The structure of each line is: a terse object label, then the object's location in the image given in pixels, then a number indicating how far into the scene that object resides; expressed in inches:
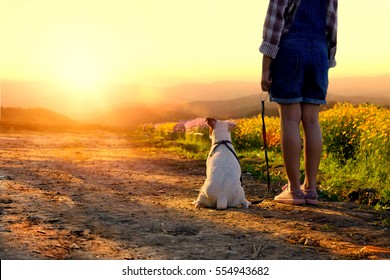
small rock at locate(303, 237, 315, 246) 162.6
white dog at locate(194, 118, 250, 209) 205.9
